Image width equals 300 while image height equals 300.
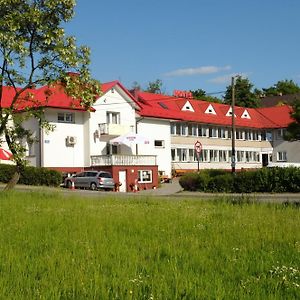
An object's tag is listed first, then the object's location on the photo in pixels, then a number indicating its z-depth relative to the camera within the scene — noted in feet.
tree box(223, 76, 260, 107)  334.65
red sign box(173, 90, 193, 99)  259.31
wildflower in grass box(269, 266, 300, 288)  18.92
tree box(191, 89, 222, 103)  346.01
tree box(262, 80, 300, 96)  403.95
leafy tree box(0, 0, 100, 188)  73.72
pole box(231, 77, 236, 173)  139.68
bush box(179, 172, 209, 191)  120.96
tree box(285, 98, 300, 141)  96.02
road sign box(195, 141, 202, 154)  134.62
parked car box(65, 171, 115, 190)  141.53
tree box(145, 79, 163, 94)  368.48
